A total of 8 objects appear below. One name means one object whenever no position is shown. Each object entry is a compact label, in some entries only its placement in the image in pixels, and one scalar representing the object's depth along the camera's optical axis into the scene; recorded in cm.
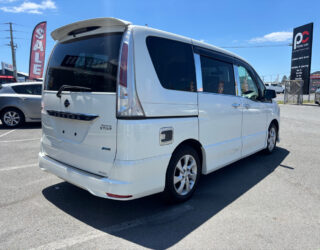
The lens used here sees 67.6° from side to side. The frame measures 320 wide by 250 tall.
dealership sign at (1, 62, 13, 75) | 5132
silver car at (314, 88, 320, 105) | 2042
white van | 244
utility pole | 3734
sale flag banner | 2066
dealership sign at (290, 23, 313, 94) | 2195
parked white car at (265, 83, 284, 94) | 4419
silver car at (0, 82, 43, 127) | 831
